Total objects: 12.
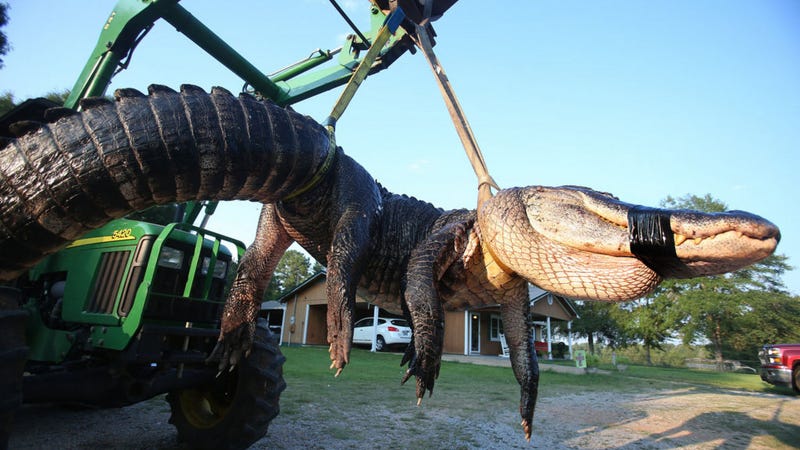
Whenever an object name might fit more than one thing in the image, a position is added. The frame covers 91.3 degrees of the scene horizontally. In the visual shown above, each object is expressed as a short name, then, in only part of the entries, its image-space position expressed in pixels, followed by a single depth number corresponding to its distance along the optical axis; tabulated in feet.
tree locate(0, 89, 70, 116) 57.46
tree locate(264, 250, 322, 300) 207.92
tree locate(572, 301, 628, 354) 153.17
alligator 4.37
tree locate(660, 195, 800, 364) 108.06
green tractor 10.65
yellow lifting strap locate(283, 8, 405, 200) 6.79
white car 68.13
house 76.38
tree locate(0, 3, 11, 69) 42.37
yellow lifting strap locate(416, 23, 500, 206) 7.68
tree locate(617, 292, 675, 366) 124.47
